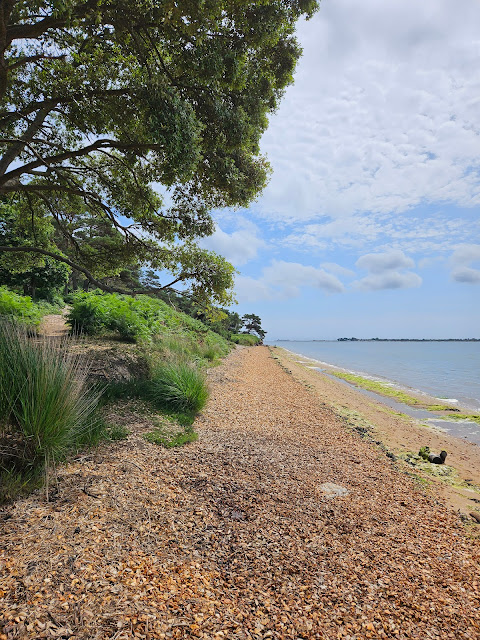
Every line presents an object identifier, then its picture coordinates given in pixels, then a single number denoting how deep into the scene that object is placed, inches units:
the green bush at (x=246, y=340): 1886.2
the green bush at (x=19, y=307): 427.2
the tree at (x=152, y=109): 200.4
